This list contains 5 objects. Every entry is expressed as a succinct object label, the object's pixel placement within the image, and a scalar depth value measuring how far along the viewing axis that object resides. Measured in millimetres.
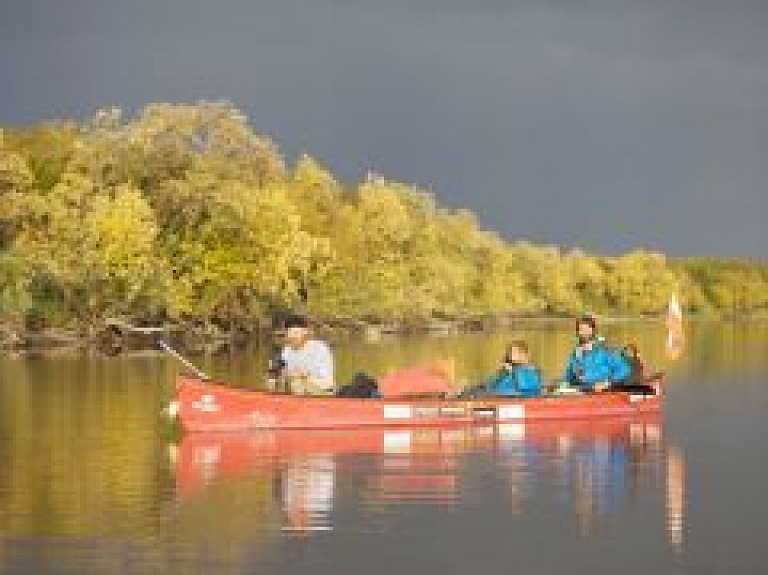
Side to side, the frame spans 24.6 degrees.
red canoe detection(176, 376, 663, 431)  29906
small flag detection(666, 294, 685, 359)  38469
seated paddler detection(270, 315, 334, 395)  30672
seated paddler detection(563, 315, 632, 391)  33938
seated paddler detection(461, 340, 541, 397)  32750
